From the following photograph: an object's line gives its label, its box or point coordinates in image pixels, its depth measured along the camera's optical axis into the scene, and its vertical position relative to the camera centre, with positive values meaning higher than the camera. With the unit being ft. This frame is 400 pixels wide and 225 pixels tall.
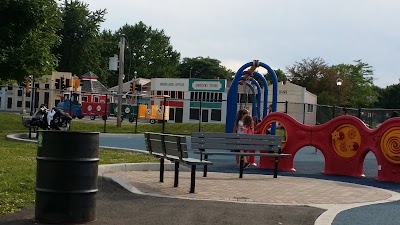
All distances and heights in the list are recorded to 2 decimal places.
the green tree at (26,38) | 60.13 +8.30
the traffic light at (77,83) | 156.15 +7.29
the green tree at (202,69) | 411.95 +33.14
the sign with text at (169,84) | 238.07 +12.37
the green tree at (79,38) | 268.41 +33.64
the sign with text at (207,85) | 228.43 +12.13
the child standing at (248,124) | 53.42 -0.60
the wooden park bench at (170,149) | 34.94 -2.30
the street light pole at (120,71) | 125.55 +9.33
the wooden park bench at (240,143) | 44.81 -2.07
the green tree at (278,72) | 381.64 +34.36
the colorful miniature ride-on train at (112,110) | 161.77 +0.48
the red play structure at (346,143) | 49.08 -1.92
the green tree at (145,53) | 368.68 +38.57
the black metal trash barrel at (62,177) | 23.56 -2.73
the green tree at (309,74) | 262.47 +20.99
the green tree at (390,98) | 358.84 +16.01
